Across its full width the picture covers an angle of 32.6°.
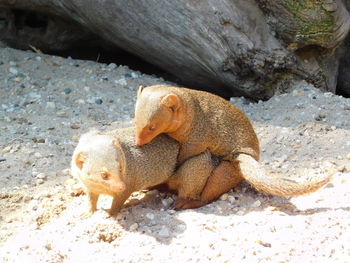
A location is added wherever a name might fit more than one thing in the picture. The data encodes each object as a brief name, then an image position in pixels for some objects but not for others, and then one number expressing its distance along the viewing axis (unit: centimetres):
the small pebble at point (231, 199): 312
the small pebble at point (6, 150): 370
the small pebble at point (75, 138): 385
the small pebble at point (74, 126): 402
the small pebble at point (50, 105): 431
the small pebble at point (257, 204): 307
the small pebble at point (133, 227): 281
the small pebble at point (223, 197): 314
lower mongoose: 274
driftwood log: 424
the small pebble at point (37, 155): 362
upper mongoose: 292
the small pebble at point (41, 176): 342
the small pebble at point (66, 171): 348
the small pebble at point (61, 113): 419
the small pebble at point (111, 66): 504
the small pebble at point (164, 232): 275
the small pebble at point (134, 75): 495
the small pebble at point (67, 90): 452
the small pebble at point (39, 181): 336
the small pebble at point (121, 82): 479
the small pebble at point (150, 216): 291
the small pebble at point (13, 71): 481
